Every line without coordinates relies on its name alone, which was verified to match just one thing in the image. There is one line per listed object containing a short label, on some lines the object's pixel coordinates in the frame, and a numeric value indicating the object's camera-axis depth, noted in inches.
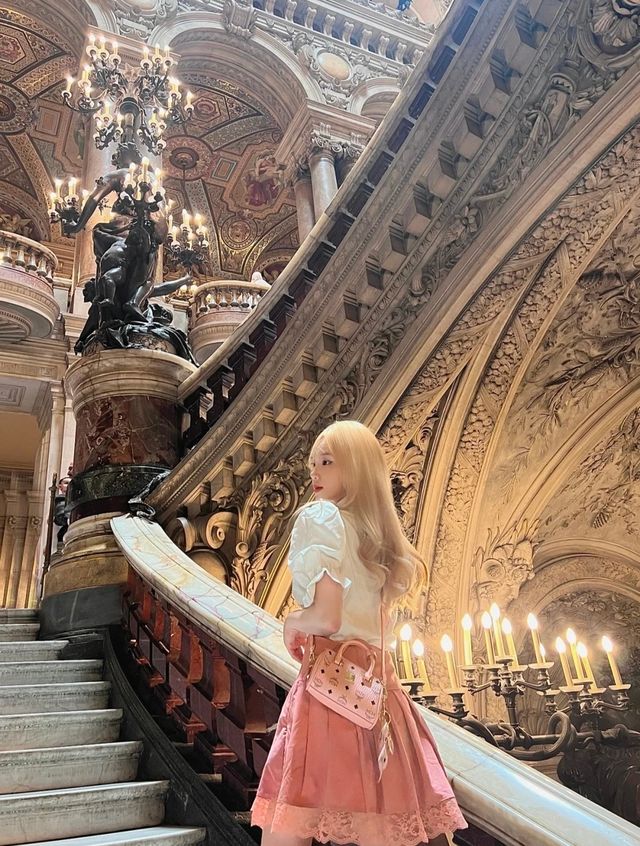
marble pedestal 147.2
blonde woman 43.9
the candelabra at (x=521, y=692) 95.3
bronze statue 176.4
